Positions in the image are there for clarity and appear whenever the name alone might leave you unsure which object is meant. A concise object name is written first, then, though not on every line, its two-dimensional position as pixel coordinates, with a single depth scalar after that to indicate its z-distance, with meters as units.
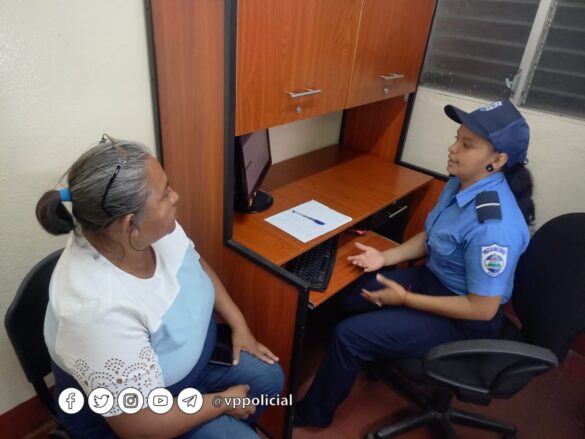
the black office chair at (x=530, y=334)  1.24
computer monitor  1.44
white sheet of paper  1.54
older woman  0.88
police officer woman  1.31
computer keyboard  1.51
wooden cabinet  1.12
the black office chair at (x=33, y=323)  1.03
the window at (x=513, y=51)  1.73
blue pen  1.60
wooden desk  1.48
